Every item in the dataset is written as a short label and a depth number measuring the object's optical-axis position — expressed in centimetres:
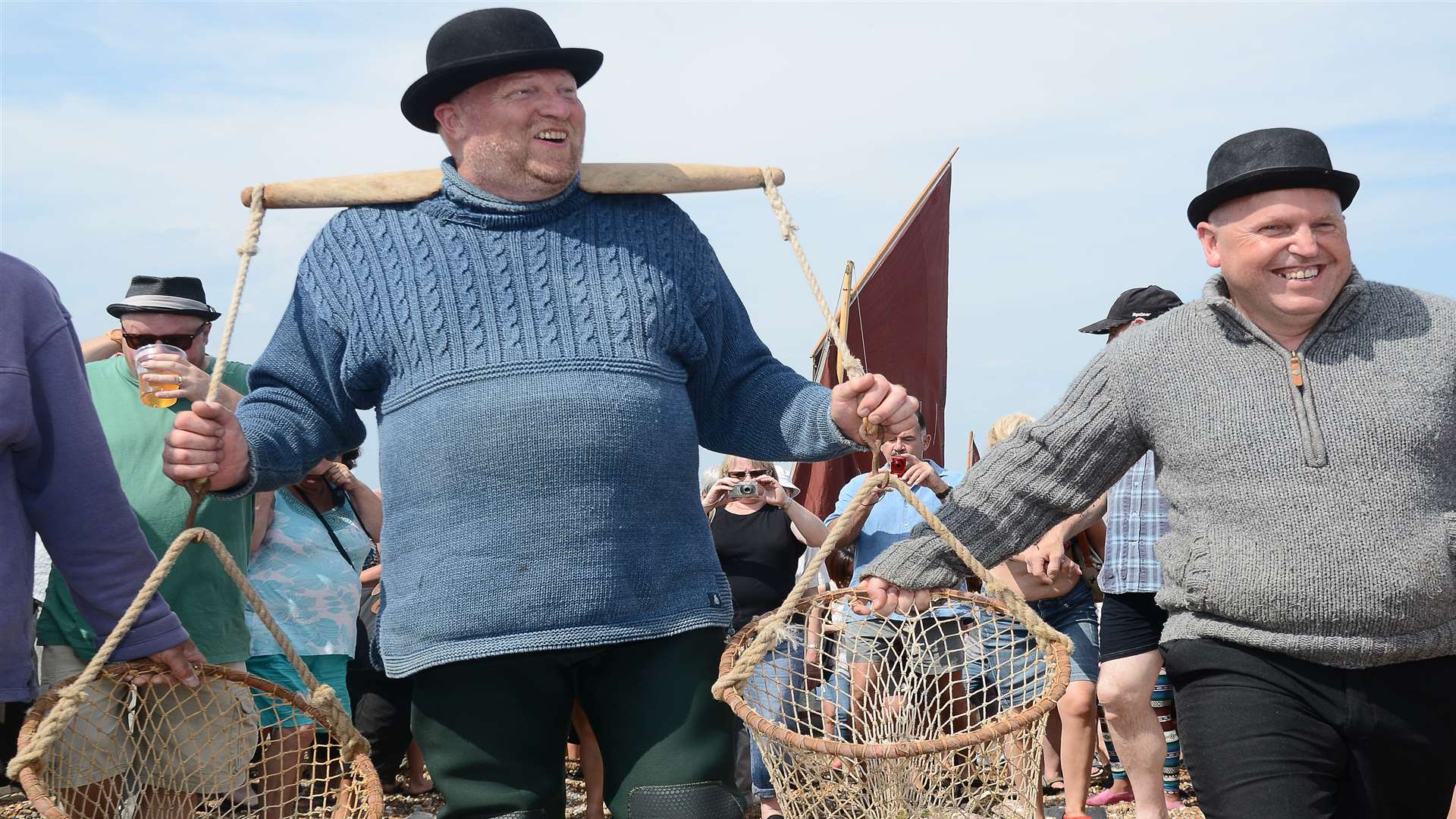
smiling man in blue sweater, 282
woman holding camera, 650
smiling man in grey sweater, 289
